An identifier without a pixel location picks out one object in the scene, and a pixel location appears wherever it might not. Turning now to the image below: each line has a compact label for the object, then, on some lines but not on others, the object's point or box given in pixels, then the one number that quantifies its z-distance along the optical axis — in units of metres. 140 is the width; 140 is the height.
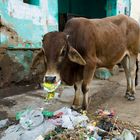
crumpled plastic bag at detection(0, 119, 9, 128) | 2.67
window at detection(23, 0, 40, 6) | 4.38
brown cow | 2.66
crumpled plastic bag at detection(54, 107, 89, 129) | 2.32
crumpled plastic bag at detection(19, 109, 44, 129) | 2.40
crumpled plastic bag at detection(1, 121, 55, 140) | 2.28
